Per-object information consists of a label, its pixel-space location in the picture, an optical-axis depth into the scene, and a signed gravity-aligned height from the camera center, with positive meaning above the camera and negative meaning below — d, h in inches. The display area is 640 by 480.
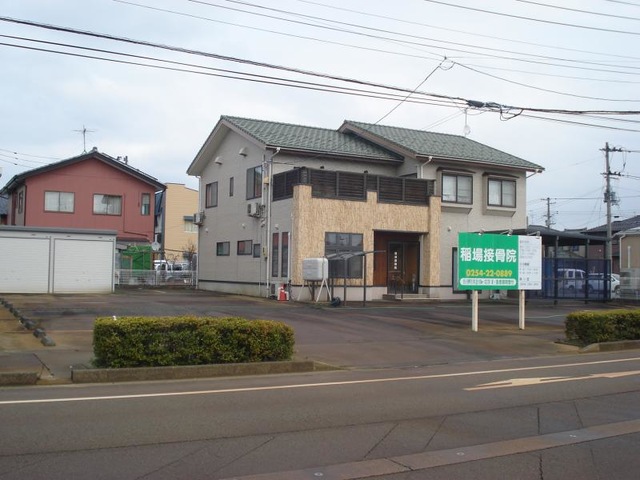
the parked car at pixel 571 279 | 1252.5 -23.1
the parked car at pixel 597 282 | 1296.8 -29.1
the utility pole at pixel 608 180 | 1786.3 +246.4
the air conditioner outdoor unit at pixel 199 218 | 1533.0 +101.6
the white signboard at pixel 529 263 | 836.0 +4.2
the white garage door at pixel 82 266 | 1236.6 -10.3
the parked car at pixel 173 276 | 1543.4 -34.3
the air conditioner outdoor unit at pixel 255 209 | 1230.3 +99.8
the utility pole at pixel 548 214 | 2836.6 +224.0
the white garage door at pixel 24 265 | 1192.8 -9.7
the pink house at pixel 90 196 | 1628.9 +162.8
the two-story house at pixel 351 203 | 1123.3 +112.7
